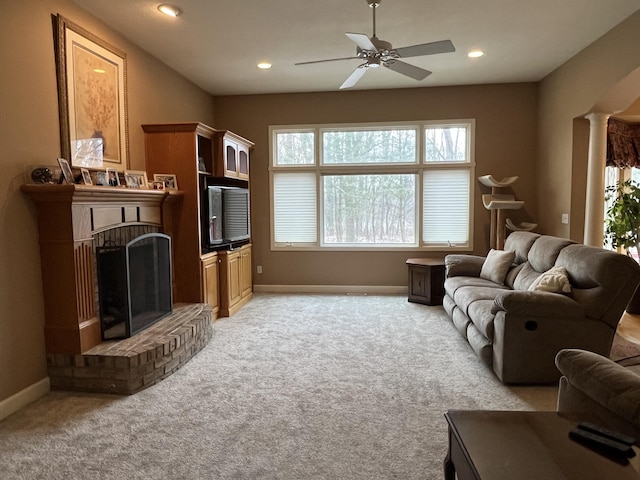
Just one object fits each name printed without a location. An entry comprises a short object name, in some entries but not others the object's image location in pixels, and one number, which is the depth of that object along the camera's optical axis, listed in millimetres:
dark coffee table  1241
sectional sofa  2920
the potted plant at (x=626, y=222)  4750
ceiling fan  2971
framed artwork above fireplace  3111
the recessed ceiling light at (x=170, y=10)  3326
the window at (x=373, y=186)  5863
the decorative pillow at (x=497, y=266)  4438
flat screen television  4648
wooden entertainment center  4309
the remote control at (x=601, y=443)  1301
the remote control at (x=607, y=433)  1337
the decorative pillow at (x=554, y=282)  3119
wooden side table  5238
